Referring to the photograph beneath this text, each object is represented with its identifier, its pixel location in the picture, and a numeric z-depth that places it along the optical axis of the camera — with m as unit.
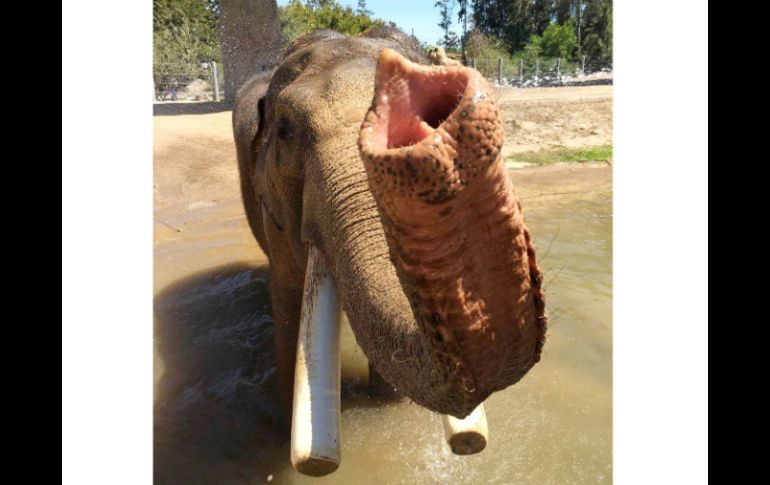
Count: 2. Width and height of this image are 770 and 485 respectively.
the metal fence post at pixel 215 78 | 13.63
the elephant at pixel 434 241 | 0.73
